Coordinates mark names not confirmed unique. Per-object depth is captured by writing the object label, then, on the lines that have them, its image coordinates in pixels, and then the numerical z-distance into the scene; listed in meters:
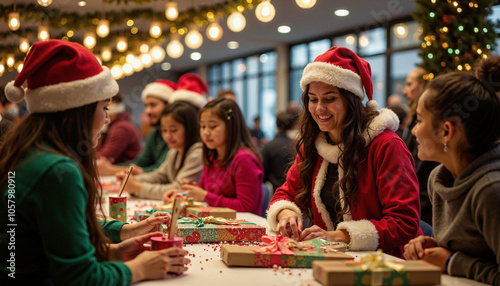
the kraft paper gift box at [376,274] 1.39
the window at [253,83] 13.44
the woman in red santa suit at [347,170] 2.01
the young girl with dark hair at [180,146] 3.56
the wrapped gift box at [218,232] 2.04
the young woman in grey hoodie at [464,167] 1.49
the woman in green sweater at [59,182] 1.35
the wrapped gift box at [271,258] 1.67
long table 1.51
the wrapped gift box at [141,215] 2.41
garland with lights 5.67
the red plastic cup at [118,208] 2.39
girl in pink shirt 3.07
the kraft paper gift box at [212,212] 2.42
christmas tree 3.95
